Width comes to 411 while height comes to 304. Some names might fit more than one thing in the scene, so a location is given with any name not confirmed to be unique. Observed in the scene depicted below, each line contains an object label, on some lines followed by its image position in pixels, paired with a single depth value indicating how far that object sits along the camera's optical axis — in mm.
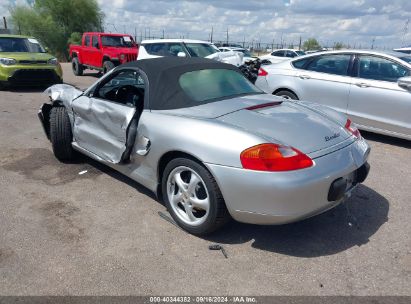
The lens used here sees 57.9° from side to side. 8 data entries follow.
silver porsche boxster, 2752
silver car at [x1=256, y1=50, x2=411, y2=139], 5688
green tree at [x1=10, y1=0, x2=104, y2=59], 32156
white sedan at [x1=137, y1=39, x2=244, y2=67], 11227
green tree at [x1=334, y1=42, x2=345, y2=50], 54231
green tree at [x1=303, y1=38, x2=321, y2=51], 57812
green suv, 10625
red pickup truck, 13602
